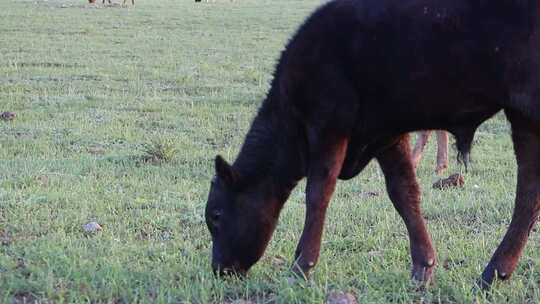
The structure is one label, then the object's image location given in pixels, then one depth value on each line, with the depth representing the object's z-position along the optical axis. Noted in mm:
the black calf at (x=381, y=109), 8594
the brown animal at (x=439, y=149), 17565
